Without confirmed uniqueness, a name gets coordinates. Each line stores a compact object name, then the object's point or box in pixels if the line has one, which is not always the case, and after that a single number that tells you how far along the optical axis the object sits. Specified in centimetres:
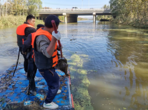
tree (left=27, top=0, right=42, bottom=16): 5444
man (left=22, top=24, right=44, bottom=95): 349
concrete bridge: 6022
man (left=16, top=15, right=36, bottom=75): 381
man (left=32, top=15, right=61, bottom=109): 241
